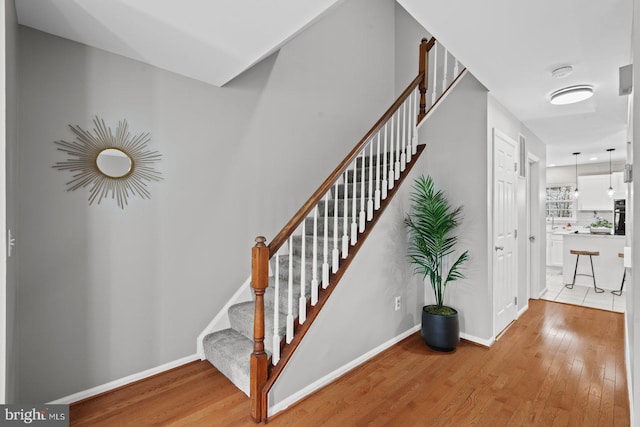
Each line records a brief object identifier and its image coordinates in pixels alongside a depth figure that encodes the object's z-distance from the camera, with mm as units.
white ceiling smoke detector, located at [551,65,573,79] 2445
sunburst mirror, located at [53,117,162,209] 2080
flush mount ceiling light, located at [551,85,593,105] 2781
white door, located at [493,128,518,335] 3174
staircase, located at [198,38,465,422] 1929
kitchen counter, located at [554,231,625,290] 5039
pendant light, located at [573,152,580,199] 6886
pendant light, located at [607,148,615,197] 6164
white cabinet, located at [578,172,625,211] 6504
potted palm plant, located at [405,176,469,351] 2918
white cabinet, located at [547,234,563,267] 6914
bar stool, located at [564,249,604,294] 5145
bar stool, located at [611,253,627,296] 4922
